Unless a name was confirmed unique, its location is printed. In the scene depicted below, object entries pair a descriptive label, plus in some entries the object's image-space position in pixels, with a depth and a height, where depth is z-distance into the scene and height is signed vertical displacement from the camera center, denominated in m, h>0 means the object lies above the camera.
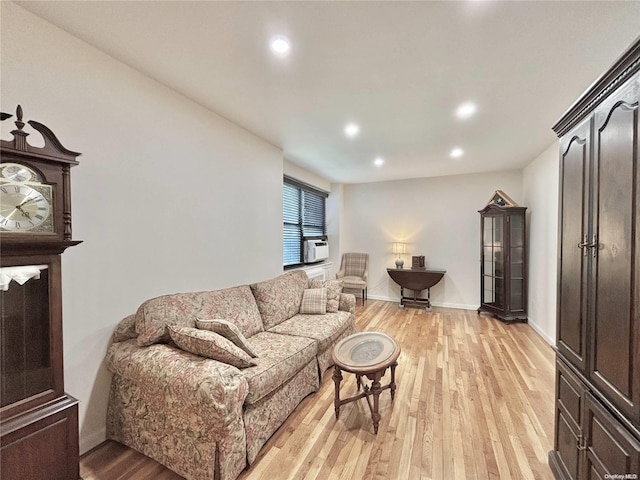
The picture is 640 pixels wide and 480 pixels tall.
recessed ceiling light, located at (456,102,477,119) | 2.41 +1.14
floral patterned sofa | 1.44 -0.88
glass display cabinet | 4.32 -0.35
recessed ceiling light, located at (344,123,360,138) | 2.85 +1.14
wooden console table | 5.09 -0.84
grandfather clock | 1.17 -0.35
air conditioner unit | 4.88 -0.26
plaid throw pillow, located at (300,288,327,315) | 3.15 -0.76
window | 4.51 +0.35
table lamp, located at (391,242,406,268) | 5.60 -0.25
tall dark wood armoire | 0.98 -0.20
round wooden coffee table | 1.91 -0.91
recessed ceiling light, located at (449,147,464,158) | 3.66 +1.14
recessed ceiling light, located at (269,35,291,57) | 1.62 +1.15
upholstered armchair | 5.69 -0.69
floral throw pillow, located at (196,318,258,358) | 1.86 -0.64
